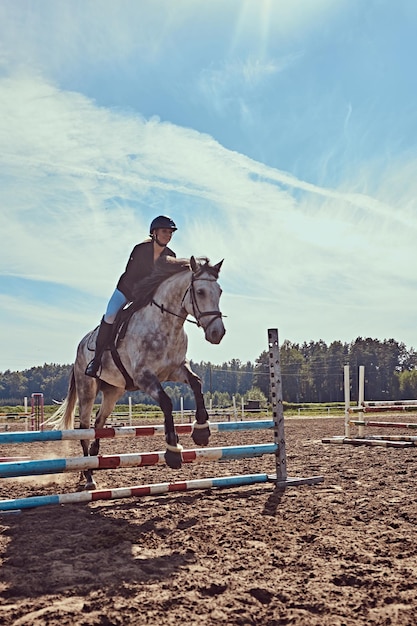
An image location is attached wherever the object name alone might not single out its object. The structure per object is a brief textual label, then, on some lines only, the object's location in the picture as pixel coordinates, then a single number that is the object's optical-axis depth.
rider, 6.44
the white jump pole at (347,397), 12.08
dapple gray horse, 5.48
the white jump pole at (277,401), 6.61
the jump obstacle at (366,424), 10.35
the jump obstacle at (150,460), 5.08
